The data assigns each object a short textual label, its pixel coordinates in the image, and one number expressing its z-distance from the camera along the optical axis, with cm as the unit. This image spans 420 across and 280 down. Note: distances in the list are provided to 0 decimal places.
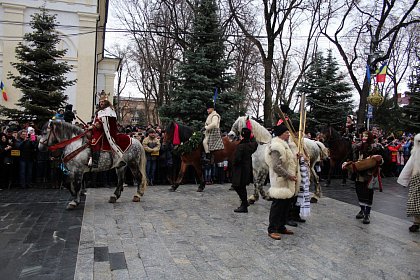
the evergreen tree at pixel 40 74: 1482
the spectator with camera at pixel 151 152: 1262
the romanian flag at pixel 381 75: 1767
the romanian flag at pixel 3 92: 2185
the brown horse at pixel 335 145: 1394
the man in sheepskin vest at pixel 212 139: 1107
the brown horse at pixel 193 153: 1142
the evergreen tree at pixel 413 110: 2424
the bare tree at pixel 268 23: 2294
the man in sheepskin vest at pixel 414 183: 745
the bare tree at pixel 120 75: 4300
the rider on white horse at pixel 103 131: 872
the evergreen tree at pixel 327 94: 2312
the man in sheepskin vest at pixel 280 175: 642
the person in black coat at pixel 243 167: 840
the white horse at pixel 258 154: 968
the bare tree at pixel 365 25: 2402
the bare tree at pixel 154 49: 2923
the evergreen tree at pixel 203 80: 1612
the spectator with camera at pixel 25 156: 1112
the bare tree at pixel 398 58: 3400
